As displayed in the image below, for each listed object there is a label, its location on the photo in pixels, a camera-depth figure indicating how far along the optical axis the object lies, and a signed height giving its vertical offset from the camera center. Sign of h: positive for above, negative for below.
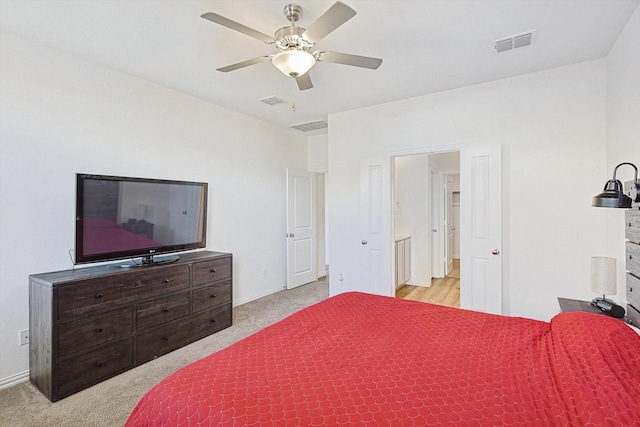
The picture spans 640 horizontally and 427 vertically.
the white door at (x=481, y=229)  3.29 -0.17
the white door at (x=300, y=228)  5.25 -0.26
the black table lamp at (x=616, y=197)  1.88 +0.11
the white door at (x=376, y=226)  4.06 -0.17
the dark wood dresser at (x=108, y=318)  2.23 -0.89
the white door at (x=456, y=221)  8.04 -0.19
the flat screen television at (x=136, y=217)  2.56 -0.03
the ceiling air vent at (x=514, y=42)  2.47 +1.45
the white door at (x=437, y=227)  5.80 -0.26
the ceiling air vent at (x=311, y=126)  4.91 +1.49
